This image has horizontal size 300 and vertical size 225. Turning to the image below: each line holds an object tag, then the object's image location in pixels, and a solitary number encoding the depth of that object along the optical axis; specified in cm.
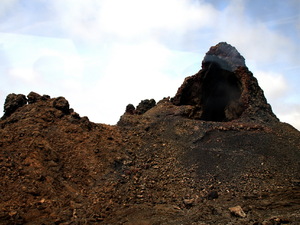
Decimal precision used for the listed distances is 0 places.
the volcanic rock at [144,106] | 2812
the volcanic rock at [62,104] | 2039
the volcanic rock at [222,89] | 2370
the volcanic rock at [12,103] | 2047
